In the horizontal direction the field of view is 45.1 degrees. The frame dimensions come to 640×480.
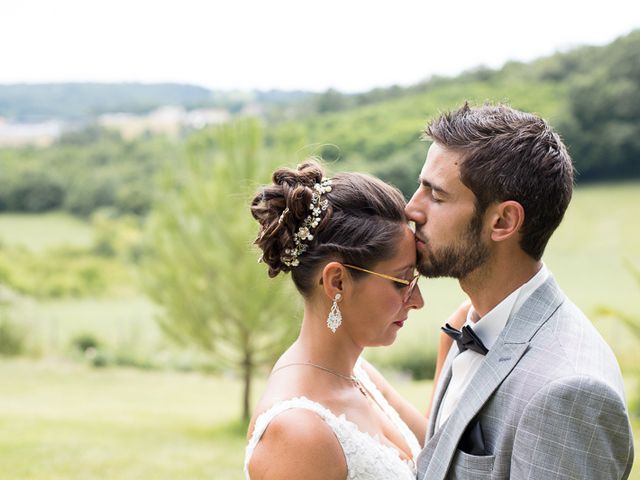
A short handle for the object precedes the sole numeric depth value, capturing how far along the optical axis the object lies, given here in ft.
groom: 5.79
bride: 6.94
